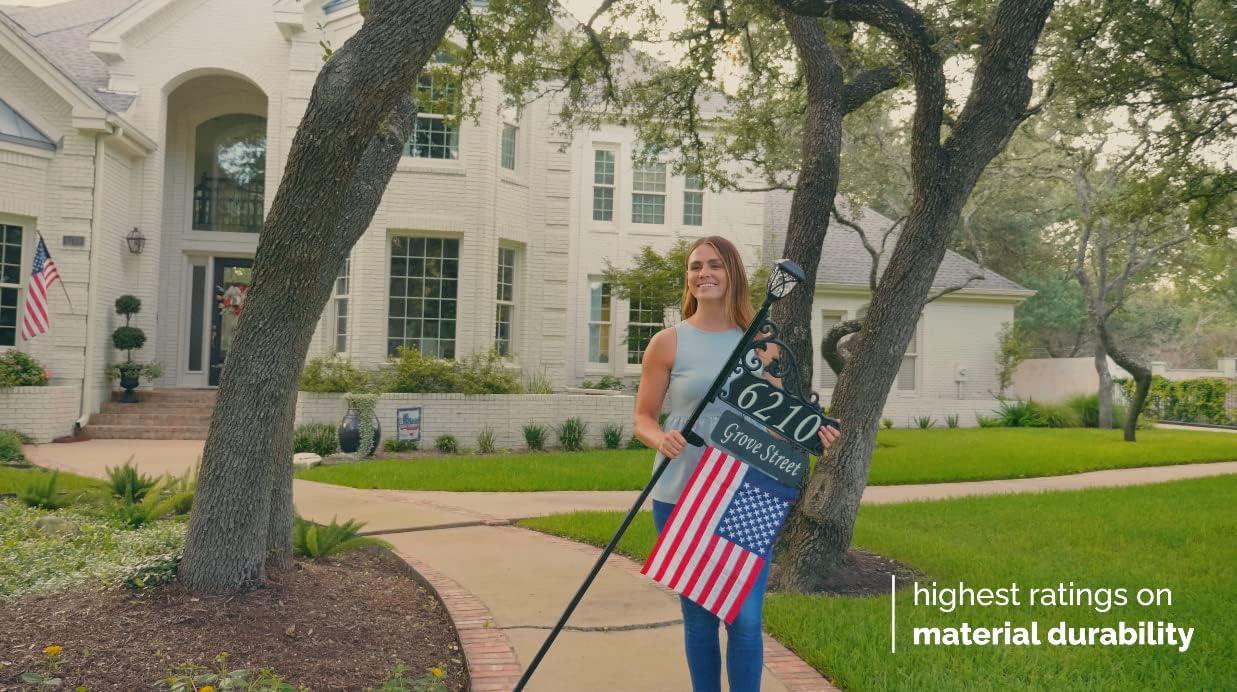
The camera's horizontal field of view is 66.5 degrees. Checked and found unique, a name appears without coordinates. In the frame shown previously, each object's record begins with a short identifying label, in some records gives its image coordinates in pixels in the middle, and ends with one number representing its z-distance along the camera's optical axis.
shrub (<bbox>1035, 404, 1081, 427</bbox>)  22.34
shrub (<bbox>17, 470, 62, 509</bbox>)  7.79
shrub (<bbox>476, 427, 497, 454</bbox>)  14.76
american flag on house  13.86
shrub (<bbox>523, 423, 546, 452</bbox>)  15.23
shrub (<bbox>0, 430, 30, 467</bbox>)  11.47
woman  3.56
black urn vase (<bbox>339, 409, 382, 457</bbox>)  13.55
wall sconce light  16.45
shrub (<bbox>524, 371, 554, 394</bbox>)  16.28
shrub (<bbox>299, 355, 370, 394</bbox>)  14.59
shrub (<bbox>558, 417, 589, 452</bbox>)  15.55
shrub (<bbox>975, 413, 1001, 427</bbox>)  22.16
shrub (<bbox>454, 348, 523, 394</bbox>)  15.19
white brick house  15.06
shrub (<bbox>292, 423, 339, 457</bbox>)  13.82
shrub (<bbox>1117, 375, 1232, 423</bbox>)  24.80
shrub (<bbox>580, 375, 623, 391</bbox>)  18.86
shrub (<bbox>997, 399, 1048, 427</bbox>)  22.19
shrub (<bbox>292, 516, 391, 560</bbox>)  6.00
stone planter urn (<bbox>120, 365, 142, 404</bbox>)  15.91
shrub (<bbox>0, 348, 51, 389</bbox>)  13.87
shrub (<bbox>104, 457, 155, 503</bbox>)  7.73
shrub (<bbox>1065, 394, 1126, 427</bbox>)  22.89
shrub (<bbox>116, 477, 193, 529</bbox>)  6.65
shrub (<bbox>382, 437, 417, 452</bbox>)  14.26
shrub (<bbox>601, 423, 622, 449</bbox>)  15.92
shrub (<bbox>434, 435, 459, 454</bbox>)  14.55
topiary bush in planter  15.80
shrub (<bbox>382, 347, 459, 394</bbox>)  14.92
